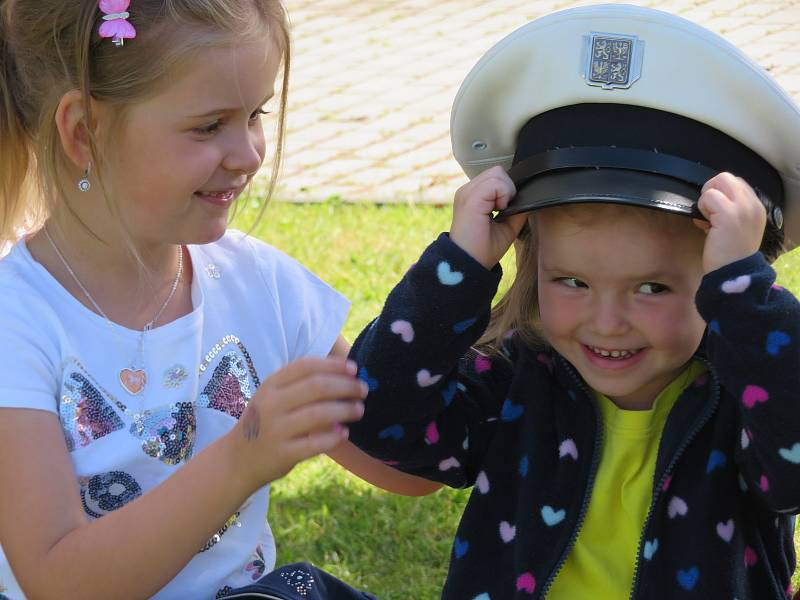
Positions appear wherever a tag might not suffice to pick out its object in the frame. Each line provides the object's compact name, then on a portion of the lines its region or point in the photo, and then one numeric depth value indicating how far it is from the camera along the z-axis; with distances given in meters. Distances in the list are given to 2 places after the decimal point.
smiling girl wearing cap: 2.04
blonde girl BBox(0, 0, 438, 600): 2.24
